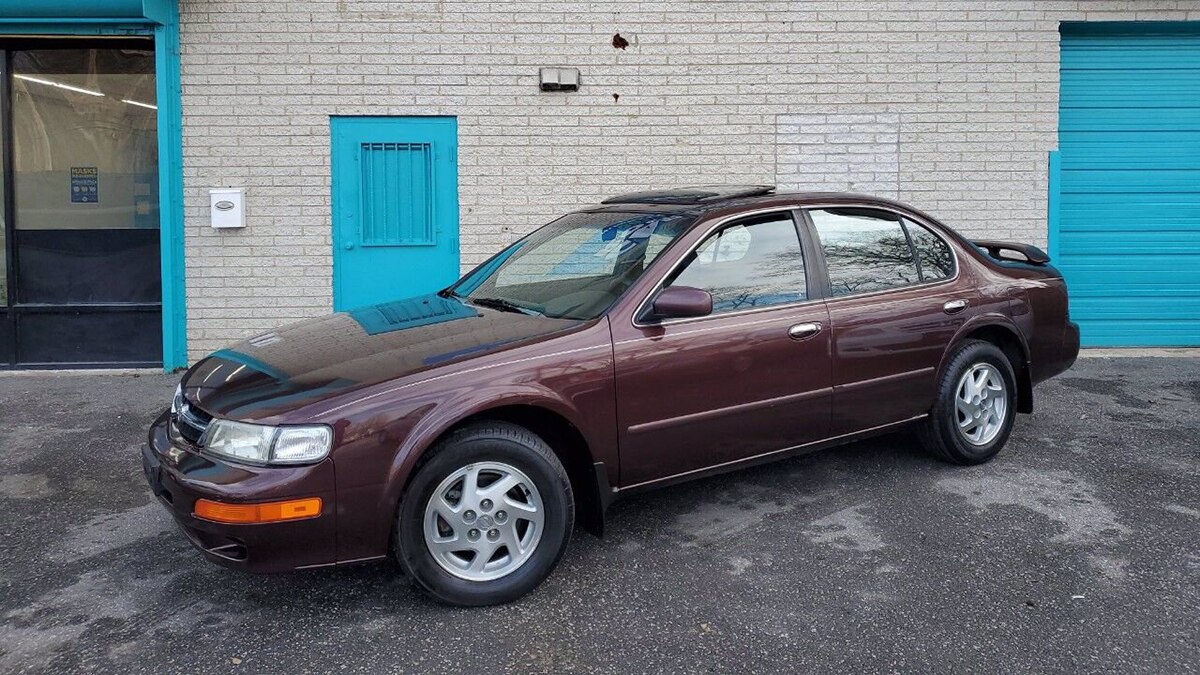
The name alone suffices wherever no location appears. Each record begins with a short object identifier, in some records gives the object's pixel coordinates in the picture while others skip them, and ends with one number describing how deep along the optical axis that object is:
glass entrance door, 8.59
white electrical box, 8.34
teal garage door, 9.05
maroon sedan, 3.53
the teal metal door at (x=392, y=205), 8.53
